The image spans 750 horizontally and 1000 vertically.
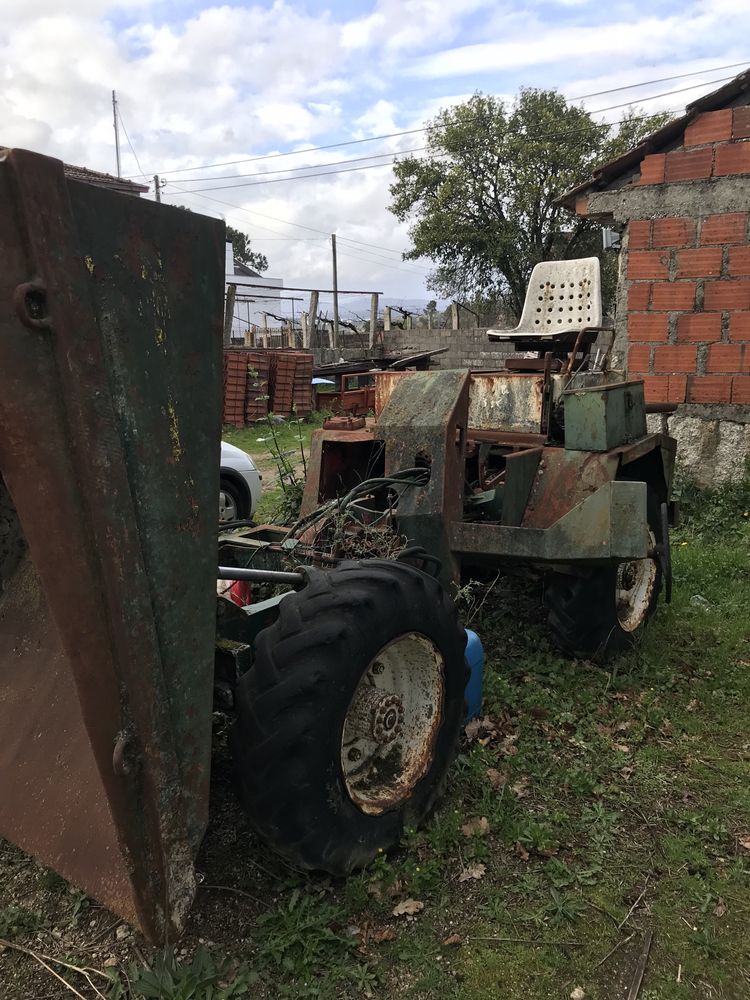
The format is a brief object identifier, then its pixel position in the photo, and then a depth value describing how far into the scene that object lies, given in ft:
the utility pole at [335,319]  63.45
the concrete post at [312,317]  57.77
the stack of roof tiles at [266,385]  49.01
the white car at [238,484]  21.67
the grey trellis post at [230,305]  48.19
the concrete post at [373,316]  66.39
